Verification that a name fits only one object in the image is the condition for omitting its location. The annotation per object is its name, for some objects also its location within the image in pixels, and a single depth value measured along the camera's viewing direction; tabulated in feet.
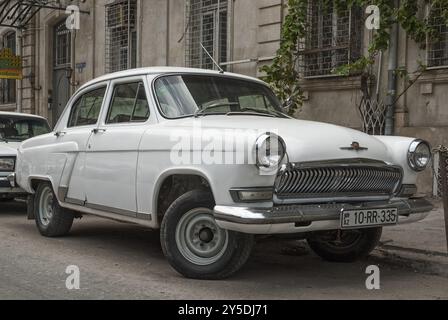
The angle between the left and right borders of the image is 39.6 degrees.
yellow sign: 67.82
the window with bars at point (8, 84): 75.56
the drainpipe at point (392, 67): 35.14
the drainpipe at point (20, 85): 71.77
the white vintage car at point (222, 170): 15.56
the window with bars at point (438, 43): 33.63
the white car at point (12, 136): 29.68
